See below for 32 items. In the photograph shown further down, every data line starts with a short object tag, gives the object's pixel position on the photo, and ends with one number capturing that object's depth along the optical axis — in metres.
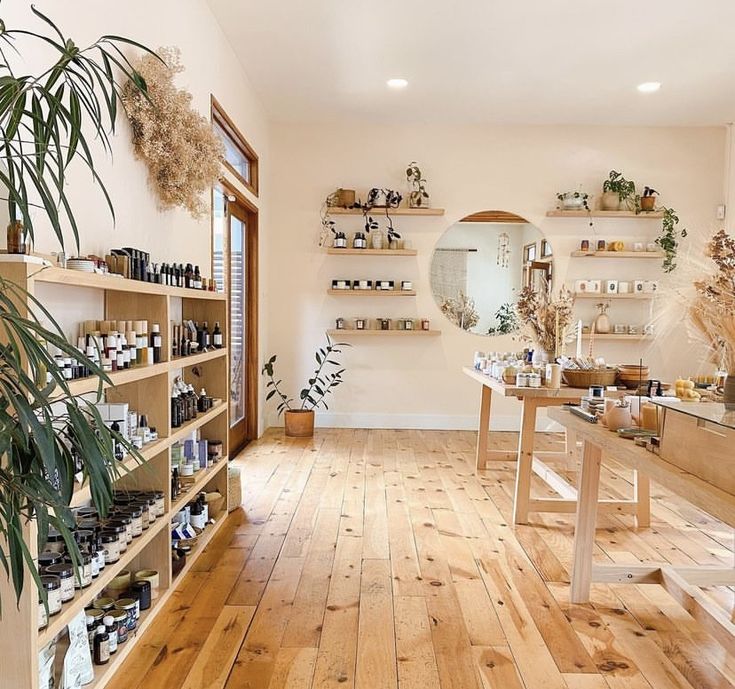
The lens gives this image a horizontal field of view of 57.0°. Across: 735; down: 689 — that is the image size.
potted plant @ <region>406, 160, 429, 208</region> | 6.24
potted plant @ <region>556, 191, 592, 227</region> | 6.21
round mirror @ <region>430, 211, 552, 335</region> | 6.38
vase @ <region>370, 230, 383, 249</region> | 6.27
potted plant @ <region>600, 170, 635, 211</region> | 6.20
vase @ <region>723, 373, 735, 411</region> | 2.10
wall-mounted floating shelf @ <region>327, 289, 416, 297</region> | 6.21
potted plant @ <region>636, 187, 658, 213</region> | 6.22
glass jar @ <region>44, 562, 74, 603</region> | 1.78
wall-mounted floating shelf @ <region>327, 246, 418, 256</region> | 6.19
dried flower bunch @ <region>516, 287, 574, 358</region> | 3.87
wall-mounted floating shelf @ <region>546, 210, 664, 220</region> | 6.20
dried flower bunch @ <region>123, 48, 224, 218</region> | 2.85
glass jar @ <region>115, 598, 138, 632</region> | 2.19
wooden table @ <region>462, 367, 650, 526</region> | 3.55
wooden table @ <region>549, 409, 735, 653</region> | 1.81
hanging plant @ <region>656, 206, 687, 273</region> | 6.19
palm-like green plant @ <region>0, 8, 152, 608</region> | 1.05
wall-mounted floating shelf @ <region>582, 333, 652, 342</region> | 6.18
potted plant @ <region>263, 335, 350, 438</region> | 6.31
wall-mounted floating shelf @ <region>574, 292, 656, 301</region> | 6.25
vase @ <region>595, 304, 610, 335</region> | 6.27
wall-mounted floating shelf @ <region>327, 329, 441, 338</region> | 6.26
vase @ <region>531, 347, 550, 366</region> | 3.93
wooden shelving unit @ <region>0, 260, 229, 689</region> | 1.56
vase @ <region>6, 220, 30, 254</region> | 1.61
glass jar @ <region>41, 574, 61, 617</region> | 1.72
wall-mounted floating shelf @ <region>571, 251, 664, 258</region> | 6.21
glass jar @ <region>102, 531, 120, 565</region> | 2.10
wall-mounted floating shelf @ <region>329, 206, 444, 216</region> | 6.18
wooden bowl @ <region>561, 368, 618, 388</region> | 3.45
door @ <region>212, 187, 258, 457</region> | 4.84
